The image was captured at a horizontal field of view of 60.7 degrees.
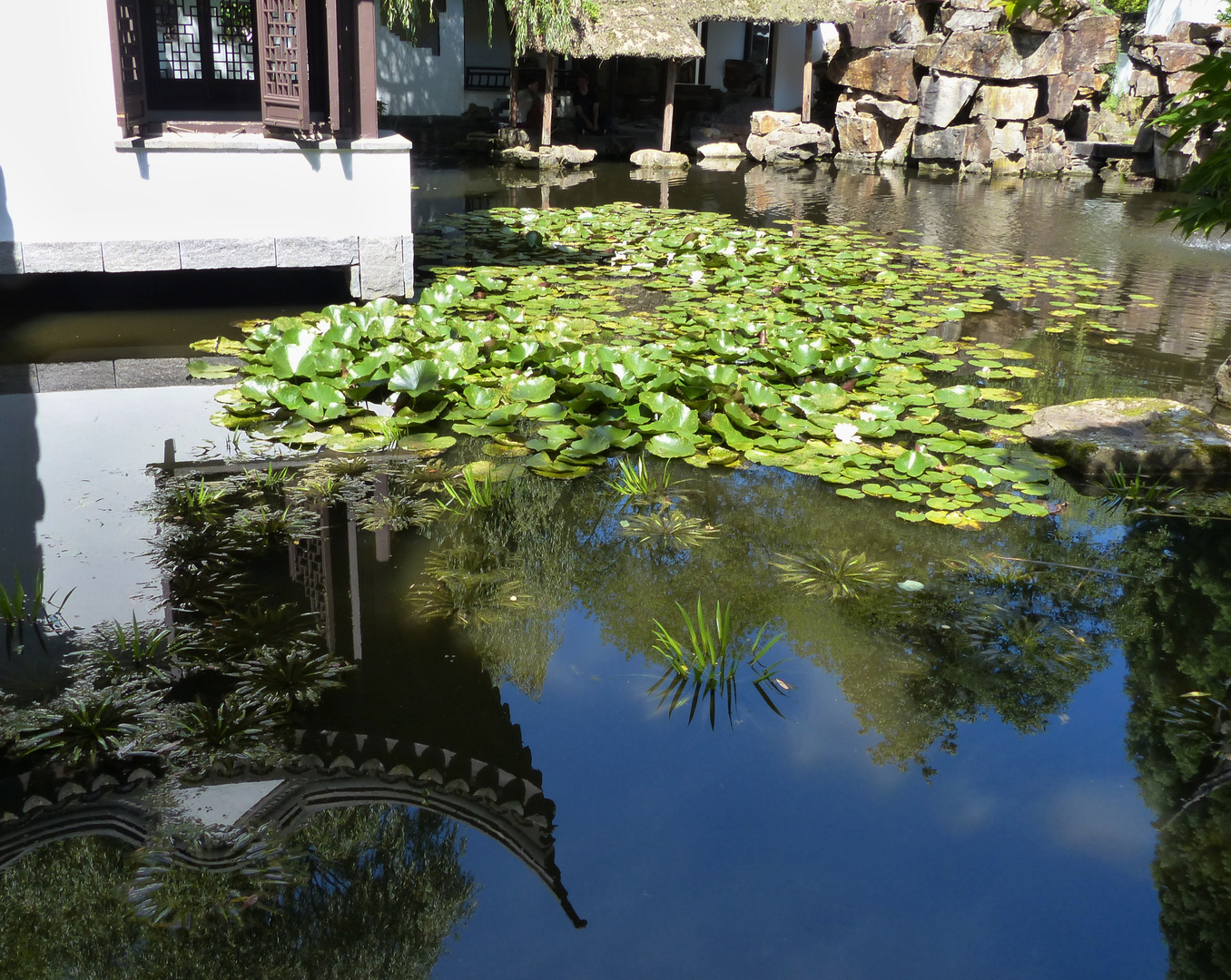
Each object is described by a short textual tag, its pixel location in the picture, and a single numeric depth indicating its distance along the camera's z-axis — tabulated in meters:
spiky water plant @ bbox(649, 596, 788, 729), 3.19
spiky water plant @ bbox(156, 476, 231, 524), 4.07
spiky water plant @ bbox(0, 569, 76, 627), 3.31
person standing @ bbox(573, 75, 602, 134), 19.12
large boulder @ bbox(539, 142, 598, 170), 15.66
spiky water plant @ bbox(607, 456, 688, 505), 4.36
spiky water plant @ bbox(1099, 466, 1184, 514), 4.41
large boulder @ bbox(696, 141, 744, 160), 17.62
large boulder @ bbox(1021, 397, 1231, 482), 4.62
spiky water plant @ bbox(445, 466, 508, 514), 4.19
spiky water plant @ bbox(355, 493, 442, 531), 4.09
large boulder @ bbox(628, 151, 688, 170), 16.17
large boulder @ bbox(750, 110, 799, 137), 18.20
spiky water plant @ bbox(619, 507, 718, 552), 4.02
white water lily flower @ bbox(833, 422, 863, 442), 4.79
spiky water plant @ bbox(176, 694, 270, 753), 2.86
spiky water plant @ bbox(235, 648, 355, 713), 3.04
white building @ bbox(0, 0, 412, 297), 6.23
